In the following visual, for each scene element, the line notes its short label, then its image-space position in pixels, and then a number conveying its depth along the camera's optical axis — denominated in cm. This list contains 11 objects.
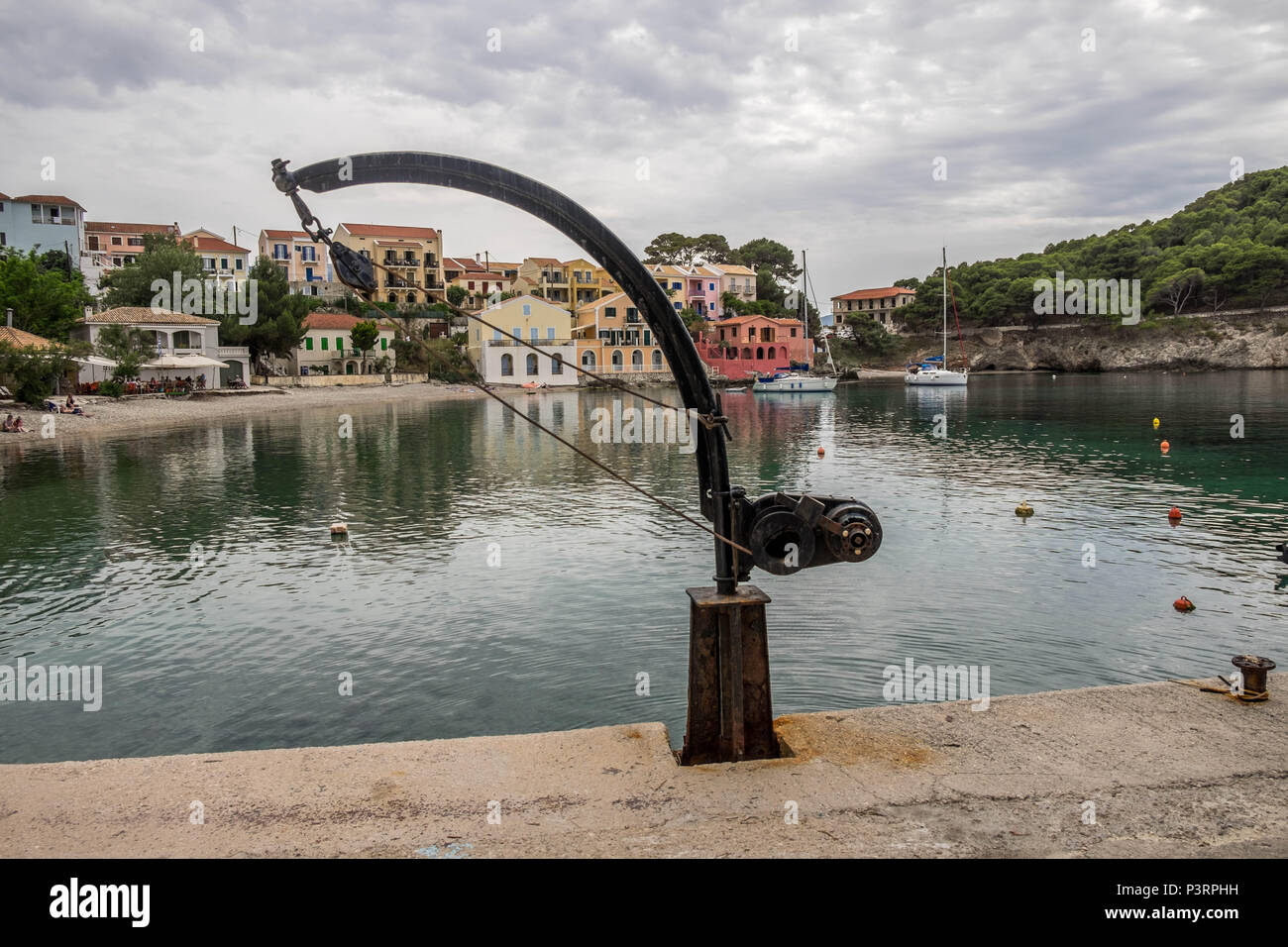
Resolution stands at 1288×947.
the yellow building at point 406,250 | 10438
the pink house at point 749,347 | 10144
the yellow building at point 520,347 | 8456
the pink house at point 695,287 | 10662
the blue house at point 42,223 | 9906
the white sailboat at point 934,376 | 9156
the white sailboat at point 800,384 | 8150
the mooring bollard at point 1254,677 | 666
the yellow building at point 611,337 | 9344
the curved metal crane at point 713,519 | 576
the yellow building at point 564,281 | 11094
